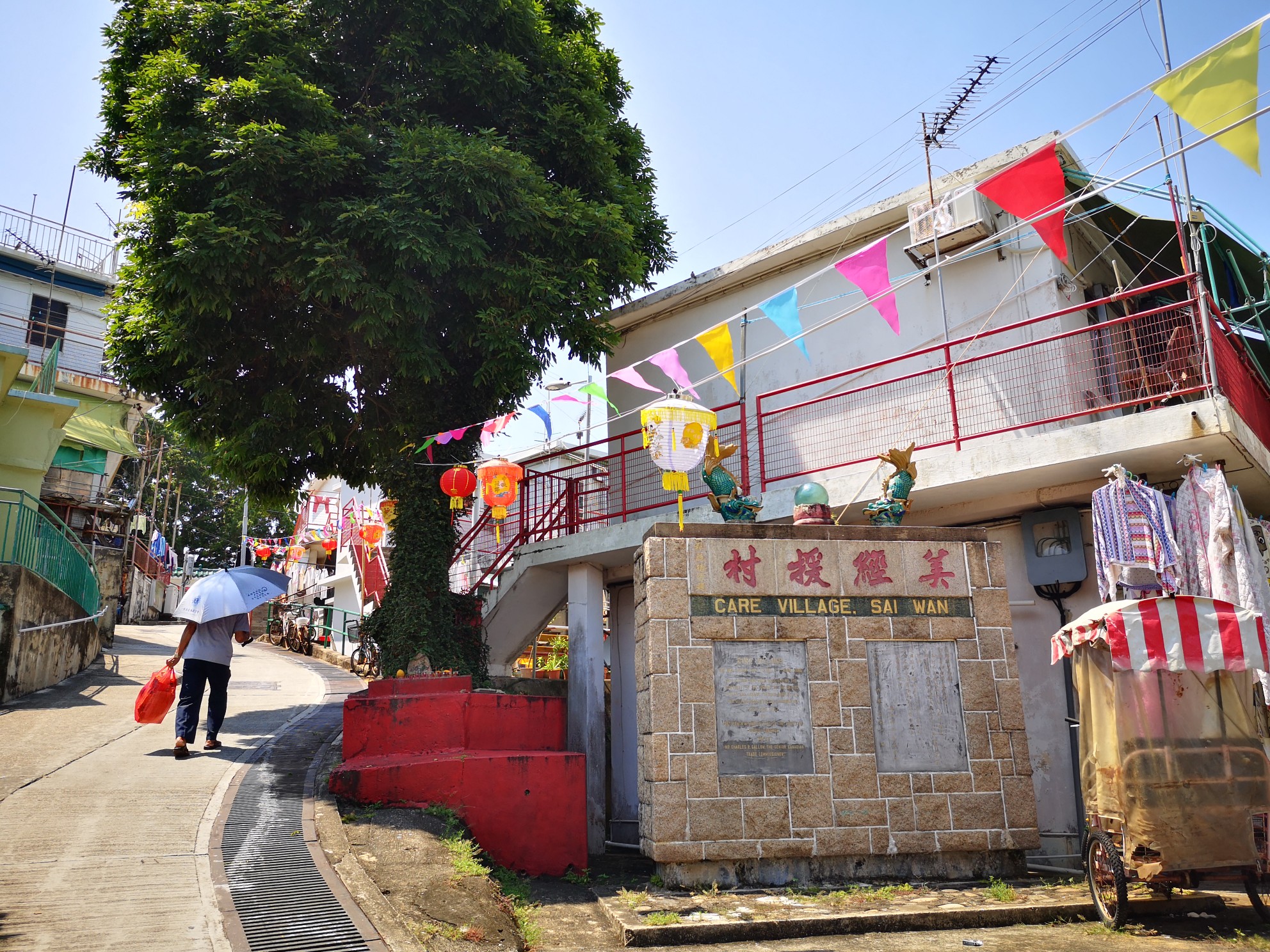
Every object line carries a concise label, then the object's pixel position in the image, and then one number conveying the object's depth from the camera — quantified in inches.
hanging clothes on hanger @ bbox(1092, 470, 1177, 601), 318.0
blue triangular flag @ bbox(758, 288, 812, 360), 355.6
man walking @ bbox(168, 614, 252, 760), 338.6
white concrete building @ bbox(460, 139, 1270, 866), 346.9
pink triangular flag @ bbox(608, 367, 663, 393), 434.6
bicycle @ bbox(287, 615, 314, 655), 951.6
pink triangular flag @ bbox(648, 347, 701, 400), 412.5
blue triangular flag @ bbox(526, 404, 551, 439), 474.0
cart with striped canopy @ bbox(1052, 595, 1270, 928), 241.9
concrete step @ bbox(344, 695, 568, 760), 347.6
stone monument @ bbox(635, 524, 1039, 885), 299.7
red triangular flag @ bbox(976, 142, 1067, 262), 300.5
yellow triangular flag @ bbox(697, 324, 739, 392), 378.9
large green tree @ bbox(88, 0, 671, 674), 436.5
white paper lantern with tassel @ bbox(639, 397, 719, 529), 342.6
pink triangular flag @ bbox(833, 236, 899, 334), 335.0
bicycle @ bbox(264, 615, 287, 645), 1055.5
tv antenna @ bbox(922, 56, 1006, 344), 490.9
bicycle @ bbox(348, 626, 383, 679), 671.1
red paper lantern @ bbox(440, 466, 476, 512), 475.8
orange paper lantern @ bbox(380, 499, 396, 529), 520.1
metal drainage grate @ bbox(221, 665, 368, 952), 193.3
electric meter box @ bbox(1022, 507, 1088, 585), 374.3
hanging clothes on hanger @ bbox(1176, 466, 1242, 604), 308.8
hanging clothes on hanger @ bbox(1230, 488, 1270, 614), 307.0
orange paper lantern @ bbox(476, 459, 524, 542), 464.1
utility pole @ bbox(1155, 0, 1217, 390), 313.7
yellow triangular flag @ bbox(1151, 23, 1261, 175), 236.4
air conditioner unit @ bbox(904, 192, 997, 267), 431.2
